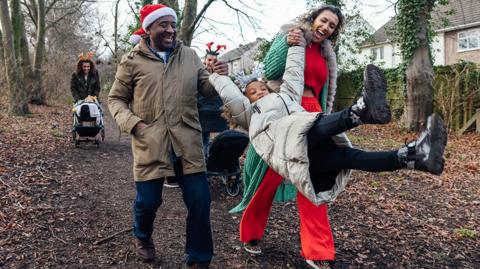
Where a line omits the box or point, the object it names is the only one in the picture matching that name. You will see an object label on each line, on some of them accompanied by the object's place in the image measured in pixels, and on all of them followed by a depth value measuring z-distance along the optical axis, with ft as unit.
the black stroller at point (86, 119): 30.83
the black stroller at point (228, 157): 19.15
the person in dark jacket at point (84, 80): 32.04
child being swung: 9.25
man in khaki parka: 11.23
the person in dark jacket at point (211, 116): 21.48
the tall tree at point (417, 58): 46.60
